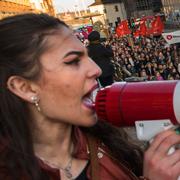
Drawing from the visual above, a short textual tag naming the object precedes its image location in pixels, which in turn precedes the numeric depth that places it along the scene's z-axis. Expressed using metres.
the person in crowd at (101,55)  6.05
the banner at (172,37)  15.88
